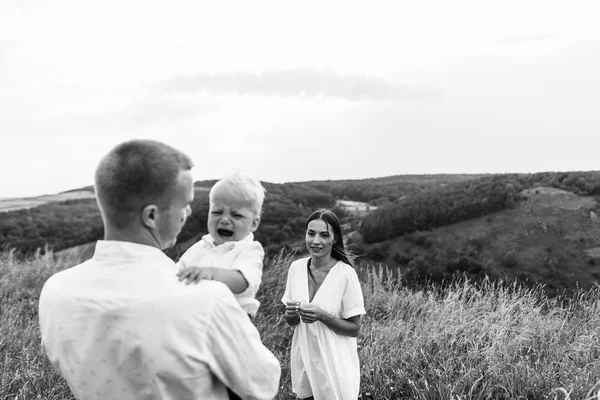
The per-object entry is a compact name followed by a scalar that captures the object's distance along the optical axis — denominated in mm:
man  1552
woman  3762
